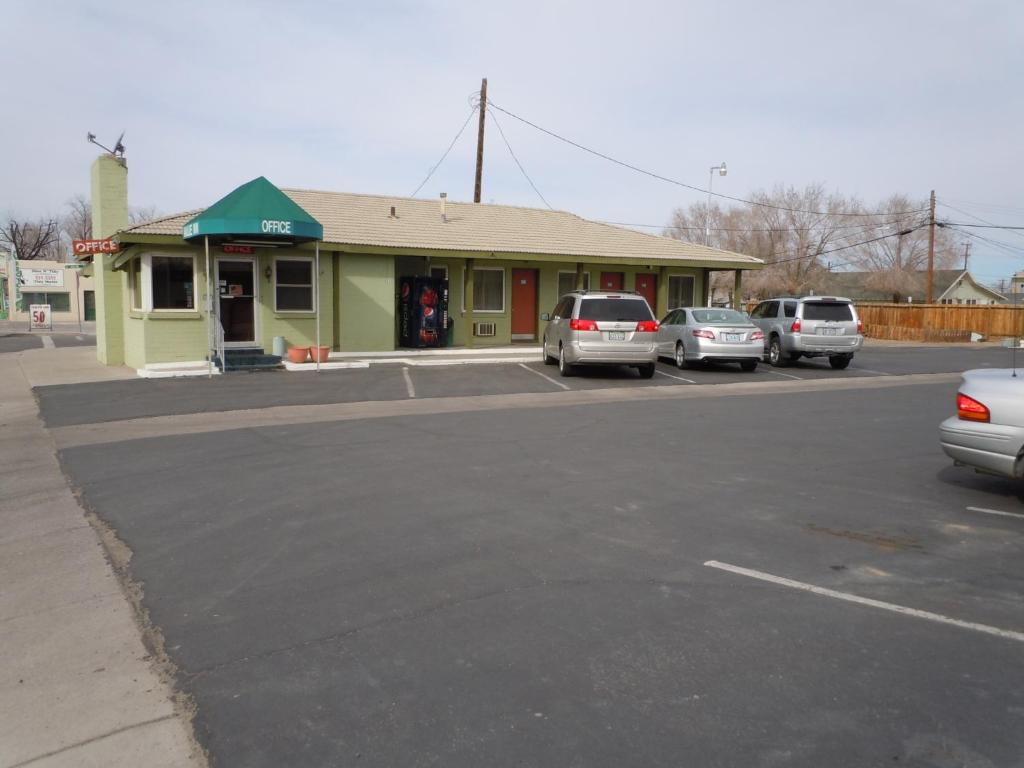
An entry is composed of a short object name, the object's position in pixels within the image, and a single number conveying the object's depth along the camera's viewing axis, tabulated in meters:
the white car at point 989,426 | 6.80
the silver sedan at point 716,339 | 18.89
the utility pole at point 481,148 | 31.08
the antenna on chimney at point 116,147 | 19.70
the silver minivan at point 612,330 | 16.95
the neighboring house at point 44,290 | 53.12
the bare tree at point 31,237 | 77.56
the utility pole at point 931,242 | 46.22
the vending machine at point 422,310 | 22.48
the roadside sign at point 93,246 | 18.33
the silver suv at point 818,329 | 19.97
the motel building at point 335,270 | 18.12
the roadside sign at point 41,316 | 44.05
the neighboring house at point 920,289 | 65.22
